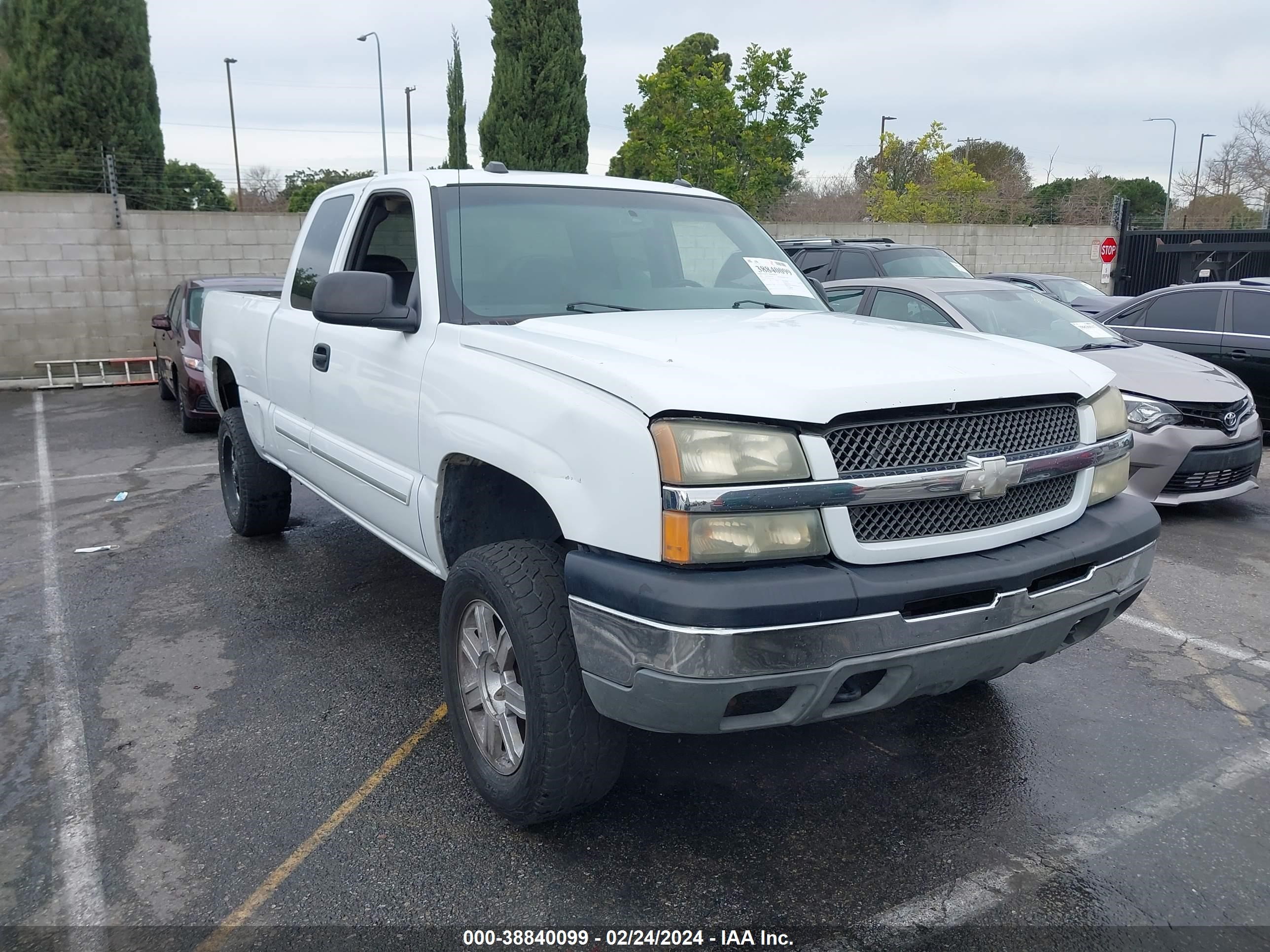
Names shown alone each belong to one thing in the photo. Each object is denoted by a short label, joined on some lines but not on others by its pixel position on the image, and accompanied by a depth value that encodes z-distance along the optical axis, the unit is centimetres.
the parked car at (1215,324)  860
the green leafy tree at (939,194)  2884
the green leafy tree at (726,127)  2002
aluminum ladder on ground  1430
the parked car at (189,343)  982
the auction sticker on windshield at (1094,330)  762
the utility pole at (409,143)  5097
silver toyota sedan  625
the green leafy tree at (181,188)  1602
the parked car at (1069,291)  1351
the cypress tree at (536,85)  2038
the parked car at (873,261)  1102
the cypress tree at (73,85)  1711
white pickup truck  237
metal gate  1936
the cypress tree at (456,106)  3319
